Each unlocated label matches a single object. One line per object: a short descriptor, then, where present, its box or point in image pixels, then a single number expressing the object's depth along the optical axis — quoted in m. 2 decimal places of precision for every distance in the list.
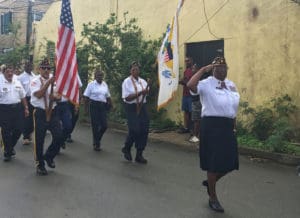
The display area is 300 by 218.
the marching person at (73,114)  7.42
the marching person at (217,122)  3.99
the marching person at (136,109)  5.93
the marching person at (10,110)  6.16
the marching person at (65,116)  6.75
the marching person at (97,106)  7.04
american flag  5.38
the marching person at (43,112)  5.32
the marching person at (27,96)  7.43
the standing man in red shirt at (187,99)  8.27
